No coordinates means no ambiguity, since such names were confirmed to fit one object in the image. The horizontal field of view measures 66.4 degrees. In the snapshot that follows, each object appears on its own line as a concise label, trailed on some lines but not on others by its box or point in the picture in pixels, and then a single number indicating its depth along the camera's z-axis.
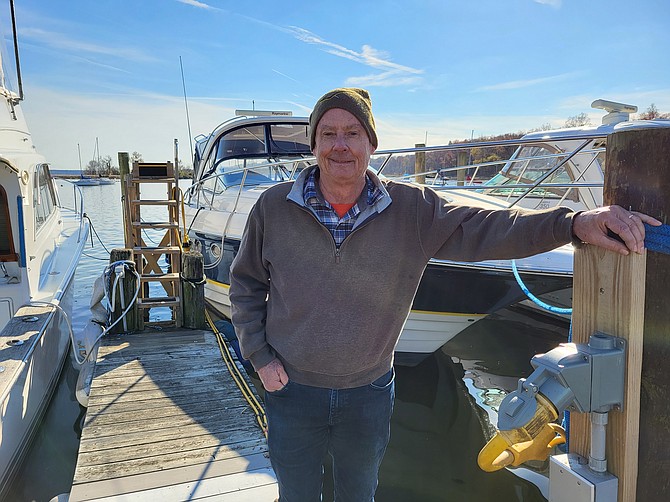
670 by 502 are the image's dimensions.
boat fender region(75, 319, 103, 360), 5.10
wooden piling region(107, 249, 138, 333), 5.53
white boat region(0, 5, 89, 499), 3.74
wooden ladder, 5.95
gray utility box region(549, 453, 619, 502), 1.25
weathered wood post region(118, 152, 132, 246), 6.36
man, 1.84
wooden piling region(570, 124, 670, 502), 1.20
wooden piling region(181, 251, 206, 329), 5.77
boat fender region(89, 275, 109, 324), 5.45
